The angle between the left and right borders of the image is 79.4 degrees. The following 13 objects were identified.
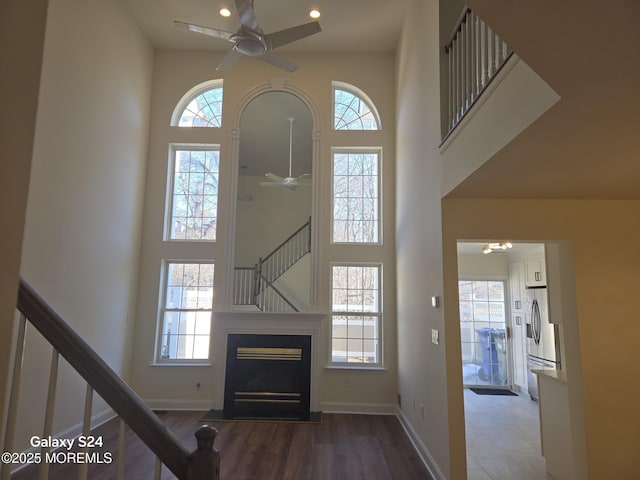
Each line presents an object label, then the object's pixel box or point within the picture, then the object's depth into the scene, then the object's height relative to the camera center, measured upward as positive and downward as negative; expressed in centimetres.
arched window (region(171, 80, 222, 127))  666 +321
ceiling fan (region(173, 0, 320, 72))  406 +278
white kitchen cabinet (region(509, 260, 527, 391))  741 -49
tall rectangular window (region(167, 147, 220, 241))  643 +167
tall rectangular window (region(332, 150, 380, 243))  641 +165
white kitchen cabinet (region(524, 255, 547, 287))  685 +48
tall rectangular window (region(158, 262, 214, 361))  616 -29
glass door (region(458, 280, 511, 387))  788 -74
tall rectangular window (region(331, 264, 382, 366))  610 -30
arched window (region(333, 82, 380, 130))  661 +317
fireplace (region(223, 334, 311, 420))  572 -119
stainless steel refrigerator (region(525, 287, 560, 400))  647 -67
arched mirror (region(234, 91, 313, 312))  811 +230
